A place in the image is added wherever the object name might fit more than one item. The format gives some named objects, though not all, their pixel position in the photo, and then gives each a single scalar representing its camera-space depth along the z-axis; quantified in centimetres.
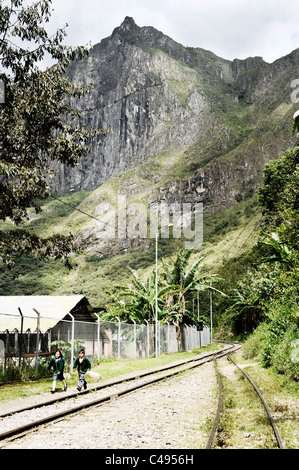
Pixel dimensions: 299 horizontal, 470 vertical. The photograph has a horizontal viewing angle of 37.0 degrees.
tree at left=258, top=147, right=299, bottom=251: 3431
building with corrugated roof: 2014
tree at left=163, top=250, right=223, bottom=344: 3556
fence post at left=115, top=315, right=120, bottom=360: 2401
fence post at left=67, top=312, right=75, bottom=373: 1773
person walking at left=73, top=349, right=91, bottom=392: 1341
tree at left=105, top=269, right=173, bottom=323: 3334
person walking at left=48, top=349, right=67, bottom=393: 1312
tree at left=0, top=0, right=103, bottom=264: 1866
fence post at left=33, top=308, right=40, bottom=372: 1572
